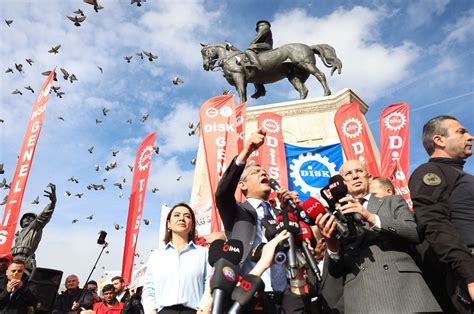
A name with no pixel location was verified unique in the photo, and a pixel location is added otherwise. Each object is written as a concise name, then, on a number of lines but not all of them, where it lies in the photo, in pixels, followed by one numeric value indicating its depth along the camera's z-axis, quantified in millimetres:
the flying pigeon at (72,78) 11345
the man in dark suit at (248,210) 2629
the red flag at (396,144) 8688
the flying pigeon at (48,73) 10133
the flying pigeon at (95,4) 9216
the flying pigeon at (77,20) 9438
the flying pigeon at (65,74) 11064
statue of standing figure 6898
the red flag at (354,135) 8969
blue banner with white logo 9281
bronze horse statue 13125
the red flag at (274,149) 9269
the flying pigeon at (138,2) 10134
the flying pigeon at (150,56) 12195
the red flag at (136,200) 9609
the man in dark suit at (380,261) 2422
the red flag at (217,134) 8547
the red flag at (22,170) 7402
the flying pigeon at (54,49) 10455
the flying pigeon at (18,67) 10836
